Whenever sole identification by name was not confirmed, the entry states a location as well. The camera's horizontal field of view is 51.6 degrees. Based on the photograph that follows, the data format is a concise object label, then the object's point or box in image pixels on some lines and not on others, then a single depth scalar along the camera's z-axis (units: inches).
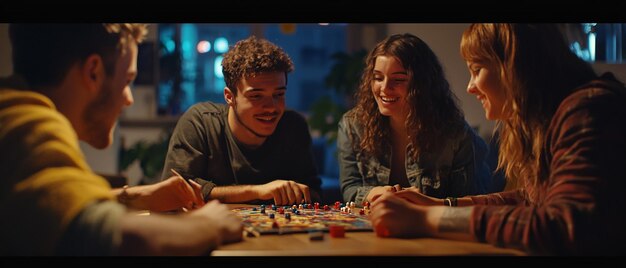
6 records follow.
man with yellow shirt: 55.4
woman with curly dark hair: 97.7
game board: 69.4
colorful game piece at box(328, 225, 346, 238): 66.2
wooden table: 59.6
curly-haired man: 97.2
